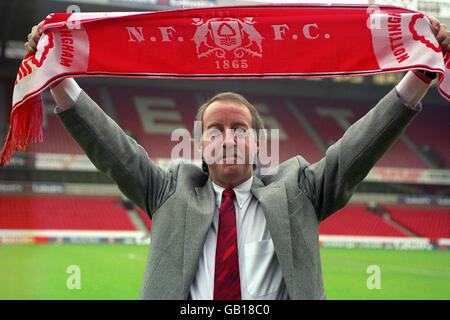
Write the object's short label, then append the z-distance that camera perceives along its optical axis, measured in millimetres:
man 1895
